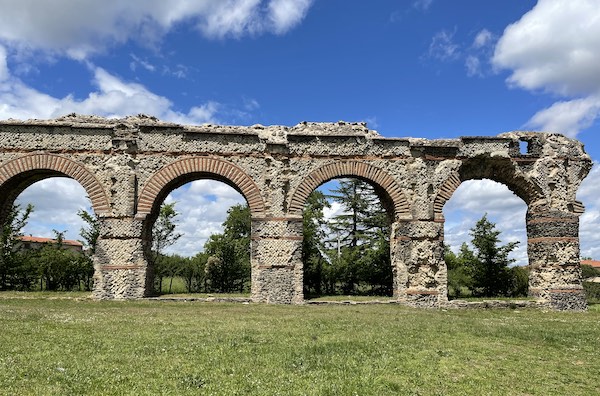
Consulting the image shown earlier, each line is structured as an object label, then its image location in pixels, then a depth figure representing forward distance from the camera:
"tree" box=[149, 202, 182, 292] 21.67
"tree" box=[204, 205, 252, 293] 20.55
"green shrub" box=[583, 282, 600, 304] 21.39
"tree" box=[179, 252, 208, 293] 22.47
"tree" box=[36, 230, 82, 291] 19.81
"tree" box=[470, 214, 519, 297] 17.25
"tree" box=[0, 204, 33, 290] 19.34
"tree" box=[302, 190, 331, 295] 19.67
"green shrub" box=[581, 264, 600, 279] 26.67
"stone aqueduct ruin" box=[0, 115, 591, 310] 12.41
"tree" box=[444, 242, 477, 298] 17.89
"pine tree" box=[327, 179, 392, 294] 18.69
